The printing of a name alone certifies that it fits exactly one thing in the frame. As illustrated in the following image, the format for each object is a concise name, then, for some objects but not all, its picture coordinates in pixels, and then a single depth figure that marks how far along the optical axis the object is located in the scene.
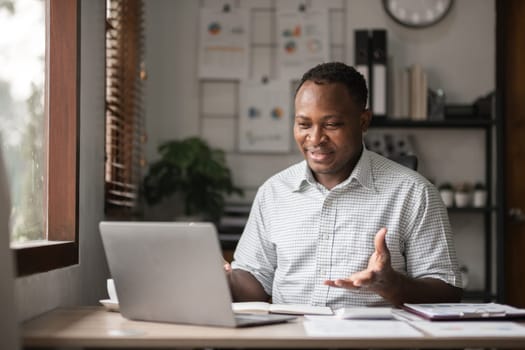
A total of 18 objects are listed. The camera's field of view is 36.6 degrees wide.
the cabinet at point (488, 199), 4.04
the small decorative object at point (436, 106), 4.07
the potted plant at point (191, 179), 3.81
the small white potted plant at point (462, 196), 4.06
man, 2.07
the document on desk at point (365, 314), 1.61
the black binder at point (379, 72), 3.95
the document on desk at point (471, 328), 1.41
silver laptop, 1.46
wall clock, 4.22
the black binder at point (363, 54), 3.96
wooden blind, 2.94
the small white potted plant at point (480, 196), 4.07
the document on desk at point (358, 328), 1.40
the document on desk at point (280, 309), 1.72
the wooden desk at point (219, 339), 1.37
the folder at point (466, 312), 1.59
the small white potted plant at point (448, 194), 4.05
